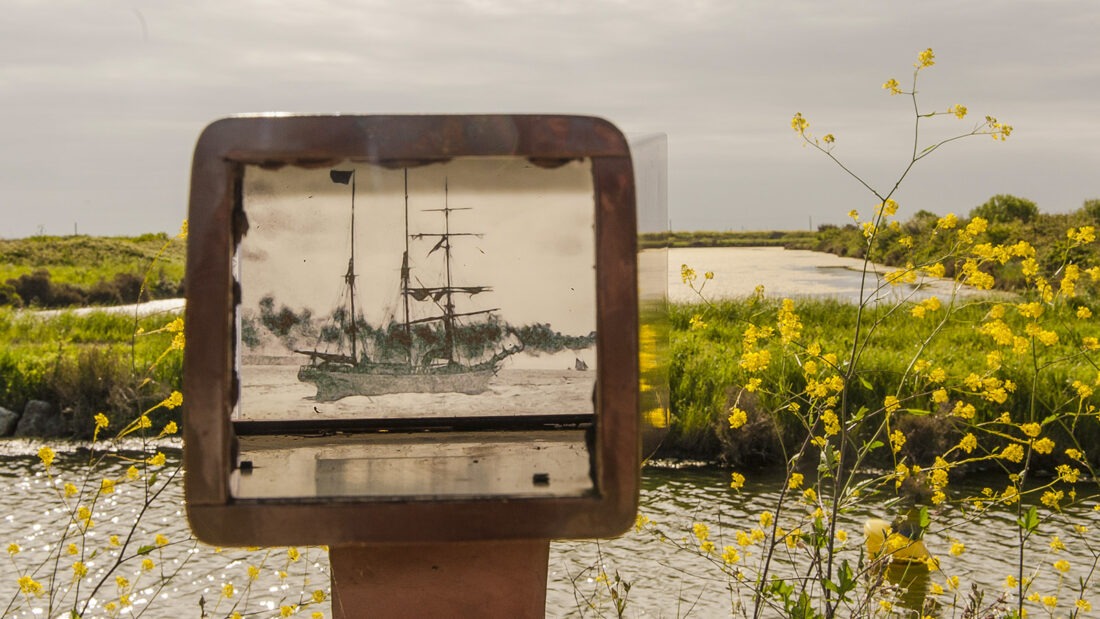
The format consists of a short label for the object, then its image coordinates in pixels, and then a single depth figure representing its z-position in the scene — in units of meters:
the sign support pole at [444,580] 1.44
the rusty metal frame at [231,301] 1.31
